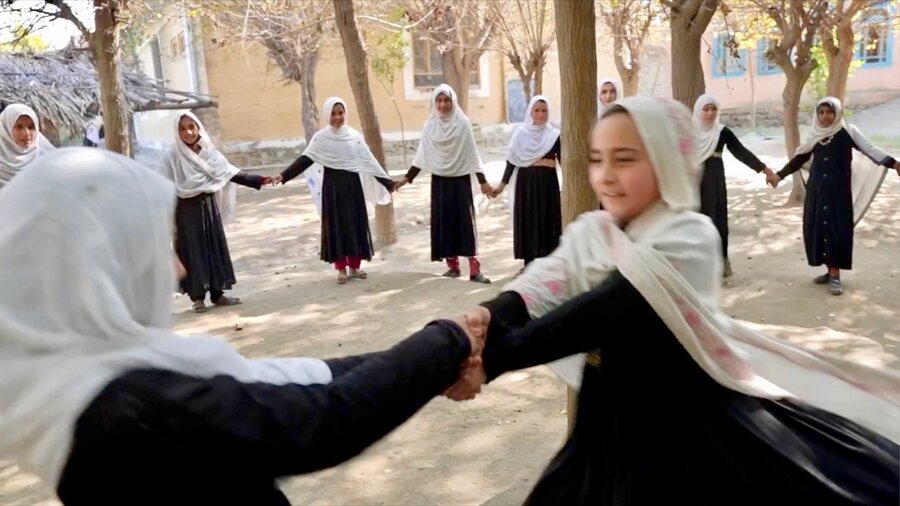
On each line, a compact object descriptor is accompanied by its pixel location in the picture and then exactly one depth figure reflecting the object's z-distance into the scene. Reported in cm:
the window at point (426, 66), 1920
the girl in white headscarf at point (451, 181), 756
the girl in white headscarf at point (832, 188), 646
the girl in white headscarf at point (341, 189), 754
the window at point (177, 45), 1945
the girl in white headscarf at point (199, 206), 661
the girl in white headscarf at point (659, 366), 166
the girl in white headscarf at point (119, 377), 106
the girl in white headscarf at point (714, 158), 676
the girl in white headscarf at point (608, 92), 749
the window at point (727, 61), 2306
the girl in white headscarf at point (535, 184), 735
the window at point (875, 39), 1384
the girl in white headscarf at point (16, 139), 613
